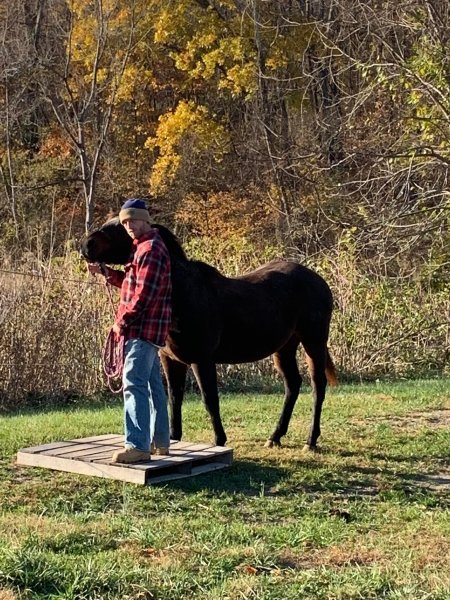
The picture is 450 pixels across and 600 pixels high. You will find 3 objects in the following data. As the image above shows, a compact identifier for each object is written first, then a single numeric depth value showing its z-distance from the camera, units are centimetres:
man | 718
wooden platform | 716
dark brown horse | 793
